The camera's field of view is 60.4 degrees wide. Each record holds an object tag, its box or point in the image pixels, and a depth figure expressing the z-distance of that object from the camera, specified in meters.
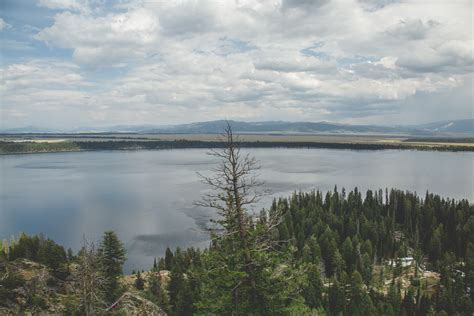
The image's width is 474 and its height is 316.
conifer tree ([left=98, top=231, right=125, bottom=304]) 44.00
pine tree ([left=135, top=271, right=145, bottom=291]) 57.22
